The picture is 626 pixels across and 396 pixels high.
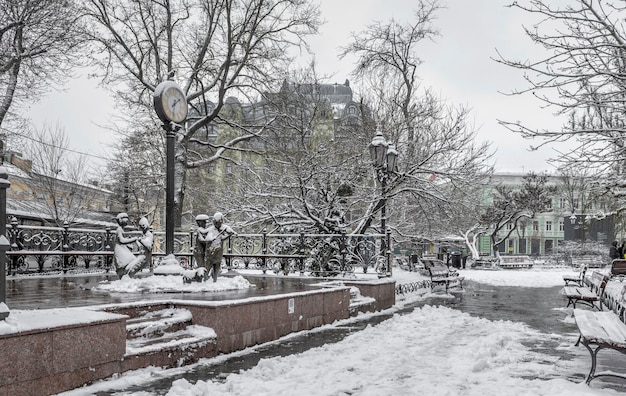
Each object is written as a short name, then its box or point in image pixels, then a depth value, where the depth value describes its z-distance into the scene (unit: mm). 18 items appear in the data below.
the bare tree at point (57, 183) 33531
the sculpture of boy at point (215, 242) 9500
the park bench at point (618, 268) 15859
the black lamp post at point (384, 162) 14023
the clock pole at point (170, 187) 9844
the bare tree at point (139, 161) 24812
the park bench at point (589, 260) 34503
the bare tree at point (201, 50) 22391
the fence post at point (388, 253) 13837
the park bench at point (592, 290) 11406
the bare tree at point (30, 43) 14406
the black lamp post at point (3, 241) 5012
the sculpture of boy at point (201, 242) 9523
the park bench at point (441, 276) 18136
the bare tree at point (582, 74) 8508
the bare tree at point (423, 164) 18953
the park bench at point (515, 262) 38344
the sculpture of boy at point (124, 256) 9453
